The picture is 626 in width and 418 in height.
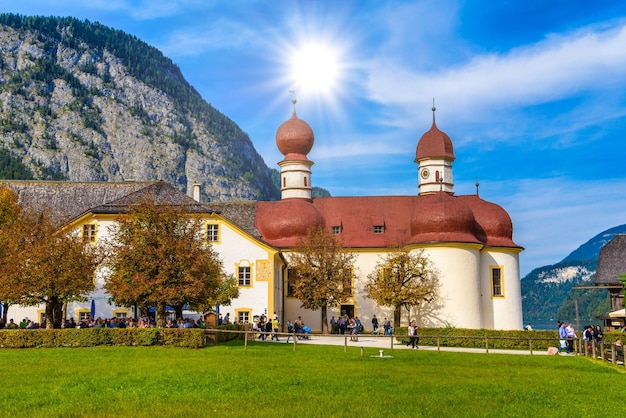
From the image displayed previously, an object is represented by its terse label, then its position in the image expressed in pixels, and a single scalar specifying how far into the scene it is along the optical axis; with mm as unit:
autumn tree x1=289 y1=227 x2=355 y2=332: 54812
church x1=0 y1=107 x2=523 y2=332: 53312
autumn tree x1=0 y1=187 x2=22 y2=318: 37906
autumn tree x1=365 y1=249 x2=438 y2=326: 54500
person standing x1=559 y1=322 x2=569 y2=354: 39181
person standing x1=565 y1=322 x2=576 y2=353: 40281
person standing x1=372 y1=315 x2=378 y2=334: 54984
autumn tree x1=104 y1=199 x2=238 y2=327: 36594
